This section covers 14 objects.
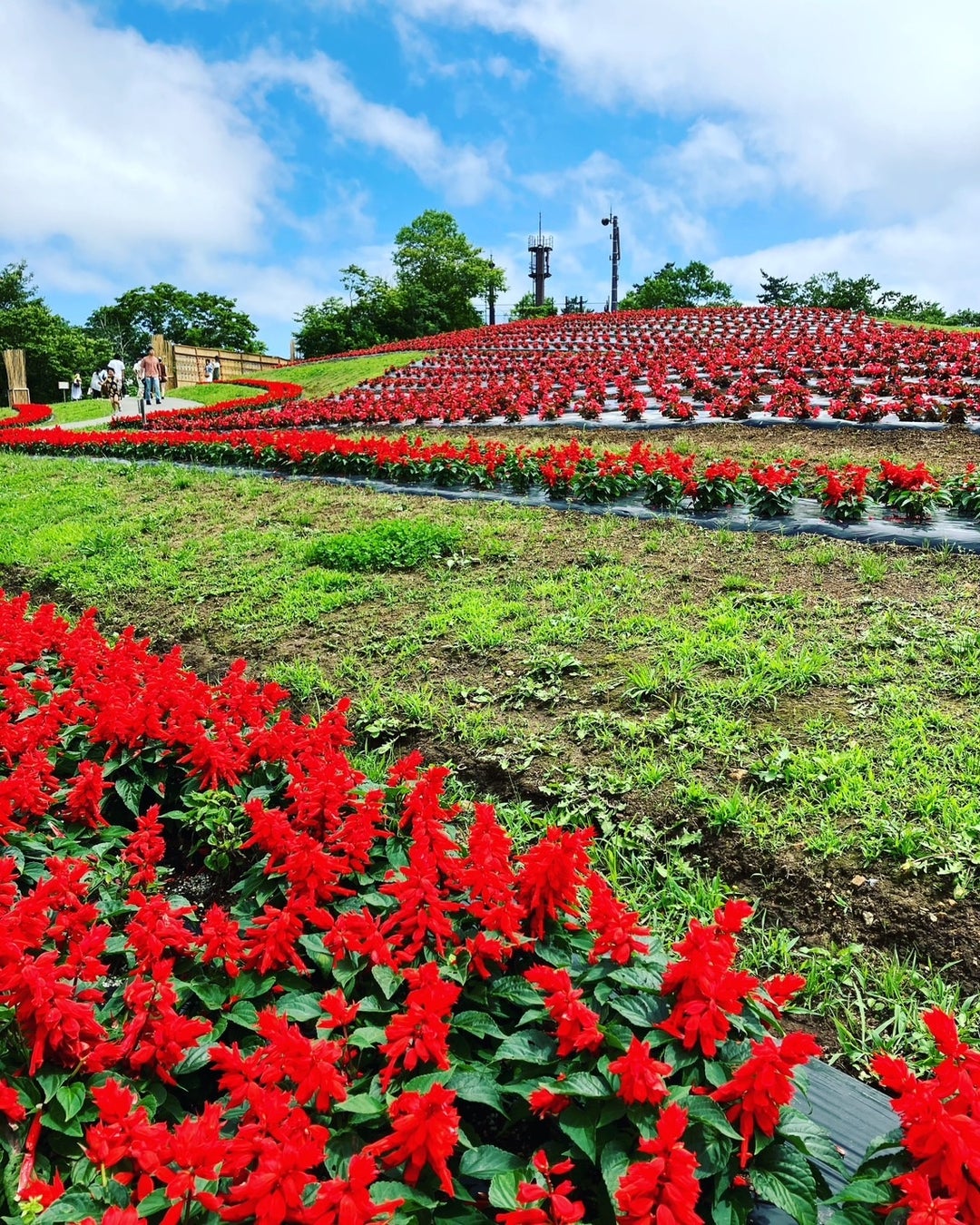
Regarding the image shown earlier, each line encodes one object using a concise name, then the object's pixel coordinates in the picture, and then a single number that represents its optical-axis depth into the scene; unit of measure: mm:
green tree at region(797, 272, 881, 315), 38719
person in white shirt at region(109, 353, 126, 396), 24059
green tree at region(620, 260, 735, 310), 49656
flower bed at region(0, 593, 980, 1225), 1269
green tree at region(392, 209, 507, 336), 41062
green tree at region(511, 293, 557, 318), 50594
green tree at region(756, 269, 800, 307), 44962
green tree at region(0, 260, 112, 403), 41312
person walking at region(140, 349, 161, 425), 17234
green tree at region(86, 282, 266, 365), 52000
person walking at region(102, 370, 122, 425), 20766
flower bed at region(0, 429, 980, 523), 5273
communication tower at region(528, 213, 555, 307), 51719
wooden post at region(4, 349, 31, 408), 24844
